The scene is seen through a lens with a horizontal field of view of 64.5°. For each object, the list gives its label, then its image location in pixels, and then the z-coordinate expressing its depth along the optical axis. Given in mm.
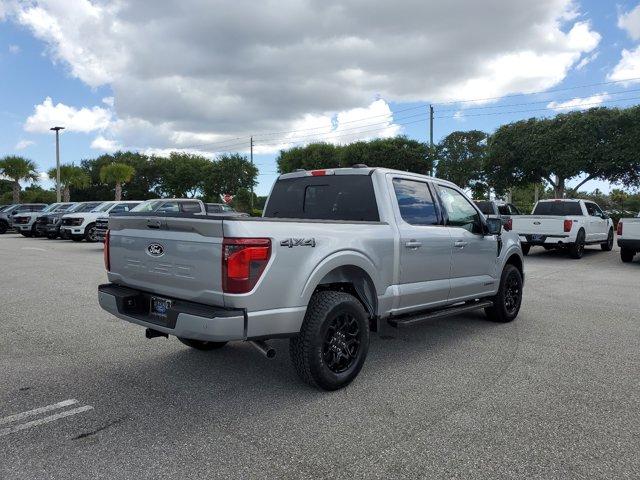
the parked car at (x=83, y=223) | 19500
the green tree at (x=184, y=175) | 64312
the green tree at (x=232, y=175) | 58125
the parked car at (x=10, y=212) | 28278
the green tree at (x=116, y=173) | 47906
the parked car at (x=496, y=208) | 16312
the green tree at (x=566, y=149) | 29000
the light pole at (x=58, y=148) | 35097
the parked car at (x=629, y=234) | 13133
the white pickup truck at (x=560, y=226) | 14305
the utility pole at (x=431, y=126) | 40781
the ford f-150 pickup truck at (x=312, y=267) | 3527
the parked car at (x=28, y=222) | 24531
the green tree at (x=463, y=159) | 48562
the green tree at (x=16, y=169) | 44750
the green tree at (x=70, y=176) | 45375
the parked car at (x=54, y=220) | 22219
